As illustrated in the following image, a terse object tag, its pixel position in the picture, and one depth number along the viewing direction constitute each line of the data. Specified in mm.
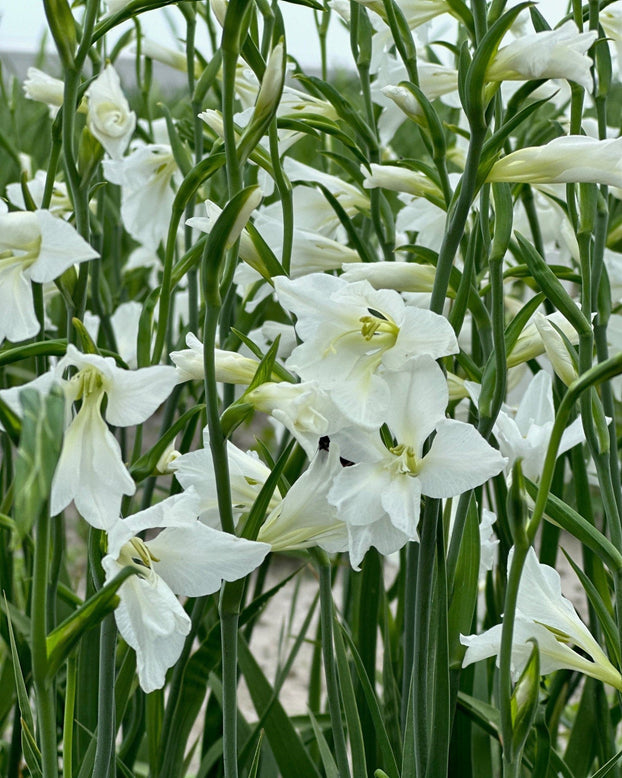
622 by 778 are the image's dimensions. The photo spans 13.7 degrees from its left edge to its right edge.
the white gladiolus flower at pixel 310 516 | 859
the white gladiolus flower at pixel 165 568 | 818
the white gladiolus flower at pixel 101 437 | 819
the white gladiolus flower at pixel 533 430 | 949
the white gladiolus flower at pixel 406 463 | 828
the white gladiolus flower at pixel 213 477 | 877
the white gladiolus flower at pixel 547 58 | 837
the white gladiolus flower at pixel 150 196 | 1189
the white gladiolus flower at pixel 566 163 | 862
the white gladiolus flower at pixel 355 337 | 834
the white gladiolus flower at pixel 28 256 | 811
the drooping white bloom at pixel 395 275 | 922
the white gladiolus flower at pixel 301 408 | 830
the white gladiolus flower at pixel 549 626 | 900
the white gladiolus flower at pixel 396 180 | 961
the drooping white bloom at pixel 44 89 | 1201
